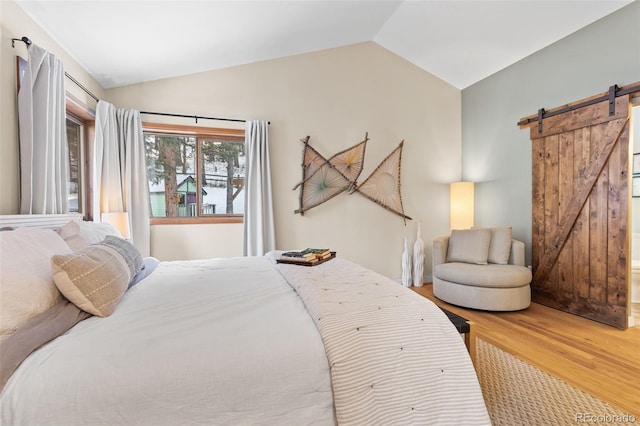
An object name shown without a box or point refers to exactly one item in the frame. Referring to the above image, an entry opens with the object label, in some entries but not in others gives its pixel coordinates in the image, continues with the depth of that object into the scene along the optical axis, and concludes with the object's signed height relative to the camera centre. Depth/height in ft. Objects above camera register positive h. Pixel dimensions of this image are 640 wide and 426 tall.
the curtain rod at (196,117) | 10.85 +3.28
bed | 2.85 -1.55
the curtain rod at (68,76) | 6.27 +3.42
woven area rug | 4.97 -3.40
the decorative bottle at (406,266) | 13.20 -2.60
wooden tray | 6.73 -1.23
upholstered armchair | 9.85 -2.17
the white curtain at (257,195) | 11.40 +0.45
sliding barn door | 8.71 -0.24
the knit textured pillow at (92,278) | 3.94 -0.92
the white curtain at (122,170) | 9.45 +1.24
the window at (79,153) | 9.14 +1.74
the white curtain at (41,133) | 6.36 +1.64
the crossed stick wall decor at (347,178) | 12.44 +1.15
